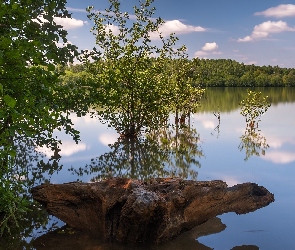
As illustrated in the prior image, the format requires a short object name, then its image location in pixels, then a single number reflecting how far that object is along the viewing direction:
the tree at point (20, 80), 5.83
